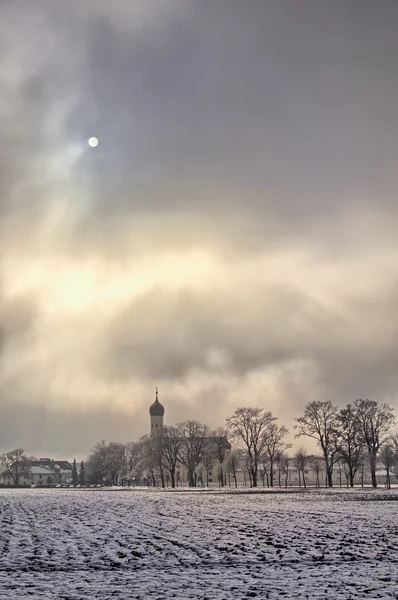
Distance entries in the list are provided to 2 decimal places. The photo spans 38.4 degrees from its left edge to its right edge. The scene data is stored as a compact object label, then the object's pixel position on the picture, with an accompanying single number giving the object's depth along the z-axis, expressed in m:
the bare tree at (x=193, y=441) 124.12
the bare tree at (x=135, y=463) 163.88
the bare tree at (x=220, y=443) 130.02
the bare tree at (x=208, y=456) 135.10
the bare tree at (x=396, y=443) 107.75
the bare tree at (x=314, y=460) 150.20
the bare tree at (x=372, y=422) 94.94
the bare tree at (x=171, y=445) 124.75
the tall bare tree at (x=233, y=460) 145.51
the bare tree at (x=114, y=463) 161.50
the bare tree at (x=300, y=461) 134.62
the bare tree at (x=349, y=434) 96.71
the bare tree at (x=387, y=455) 111.79
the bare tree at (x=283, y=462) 147.75
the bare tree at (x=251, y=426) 112.44
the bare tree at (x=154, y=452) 129.27
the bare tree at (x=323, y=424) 99.75
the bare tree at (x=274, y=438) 116.06
